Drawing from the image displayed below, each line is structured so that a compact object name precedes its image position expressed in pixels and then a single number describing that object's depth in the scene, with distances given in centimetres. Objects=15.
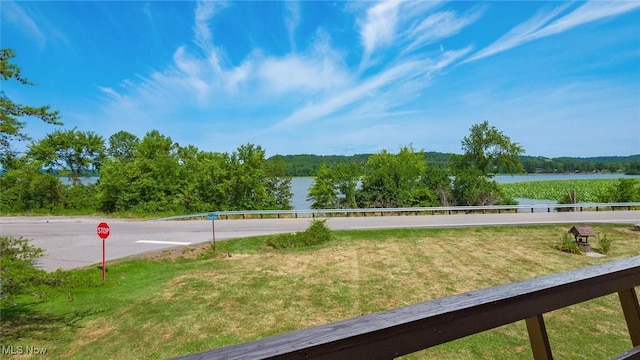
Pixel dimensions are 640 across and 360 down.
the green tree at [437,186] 2011
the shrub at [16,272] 380
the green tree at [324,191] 1983
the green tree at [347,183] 1984
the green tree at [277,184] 2072
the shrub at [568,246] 973
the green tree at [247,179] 1981
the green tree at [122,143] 3619
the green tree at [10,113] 380
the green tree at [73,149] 2264
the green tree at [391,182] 1972
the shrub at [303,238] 1160
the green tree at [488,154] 2412
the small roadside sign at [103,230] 807
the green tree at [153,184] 1986
